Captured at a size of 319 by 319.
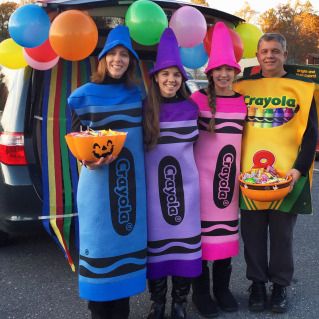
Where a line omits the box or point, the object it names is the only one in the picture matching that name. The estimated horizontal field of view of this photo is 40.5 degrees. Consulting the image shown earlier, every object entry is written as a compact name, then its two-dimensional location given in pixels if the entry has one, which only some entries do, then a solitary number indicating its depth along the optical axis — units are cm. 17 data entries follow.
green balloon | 260
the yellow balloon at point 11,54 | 295
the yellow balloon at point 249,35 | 325
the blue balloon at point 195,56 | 323
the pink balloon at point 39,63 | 284
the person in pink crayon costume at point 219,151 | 268
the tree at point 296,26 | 3312
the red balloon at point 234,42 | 301
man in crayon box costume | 277
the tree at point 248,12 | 3707
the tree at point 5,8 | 2444
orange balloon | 246
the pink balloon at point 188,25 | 277
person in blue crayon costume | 236
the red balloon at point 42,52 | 273
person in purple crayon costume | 250
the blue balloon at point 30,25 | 256
